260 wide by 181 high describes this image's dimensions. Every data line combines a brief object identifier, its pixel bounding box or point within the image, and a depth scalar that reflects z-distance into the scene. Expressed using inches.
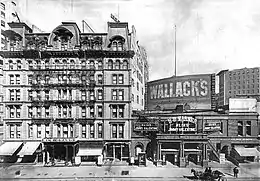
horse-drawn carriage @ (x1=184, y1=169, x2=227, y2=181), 854.5
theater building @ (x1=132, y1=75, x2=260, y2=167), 1081.4
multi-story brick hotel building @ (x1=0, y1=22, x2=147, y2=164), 1141.1
